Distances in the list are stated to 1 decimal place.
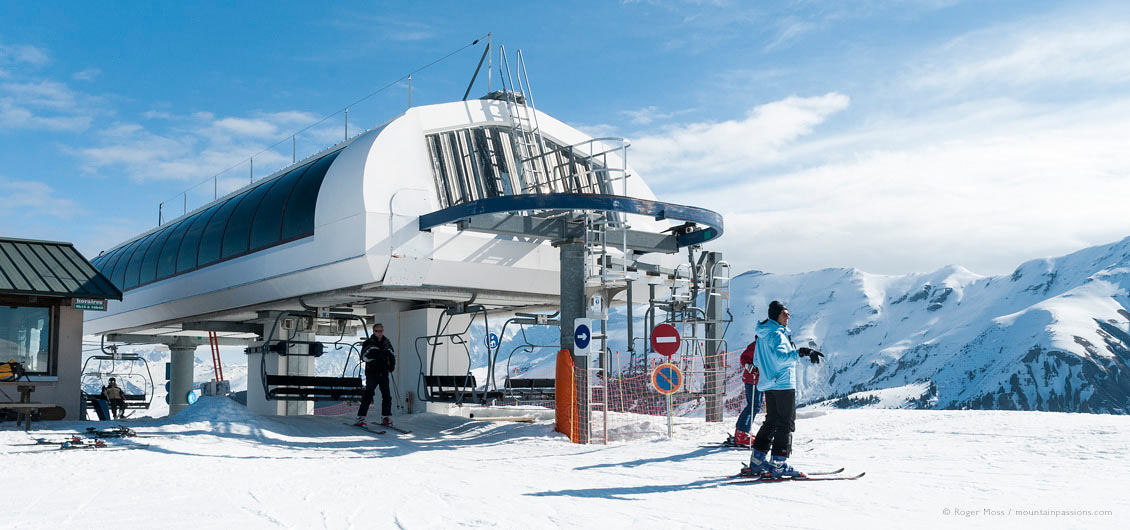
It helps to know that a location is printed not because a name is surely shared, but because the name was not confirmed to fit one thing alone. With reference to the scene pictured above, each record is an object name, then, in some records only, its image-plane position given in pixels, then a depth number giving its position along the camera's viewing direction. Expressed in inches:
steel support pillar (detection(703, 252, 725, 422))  693.3
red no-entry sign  609.3
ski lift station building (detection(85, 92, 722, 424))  684.7
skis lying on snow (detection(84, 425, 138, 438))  586.7
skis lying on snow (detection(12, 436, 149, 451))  538.1
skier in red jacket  496.4
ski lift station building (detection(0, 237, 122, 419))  706.2
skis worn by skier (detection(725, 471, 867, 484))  367.3
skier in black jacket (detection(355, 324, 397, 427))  677.3
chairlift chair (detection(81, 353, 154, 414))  1013.2
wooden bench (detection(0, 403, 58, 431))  616.9
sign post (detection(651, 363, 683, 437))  593.9
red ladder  1223.5
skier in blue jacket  366.9
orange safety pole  614.2
